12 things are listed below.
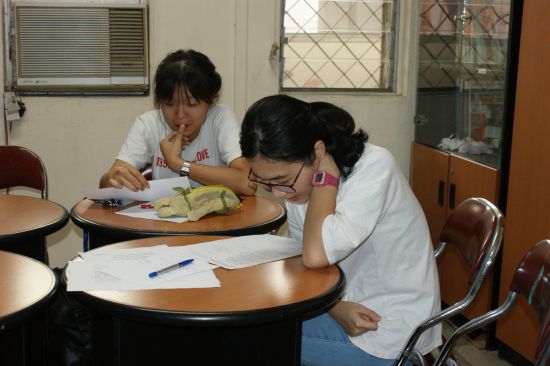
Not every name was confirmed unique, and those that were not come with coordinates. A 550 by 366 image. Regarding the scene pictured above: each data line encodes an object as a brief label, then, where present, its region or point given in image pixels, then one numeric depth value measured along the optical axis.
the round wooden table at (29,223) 1.90
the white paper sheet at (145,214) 2.11
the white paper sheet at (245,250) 1.62
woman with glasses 1.54
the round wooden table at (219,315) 1.29
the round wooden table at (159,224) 1.97
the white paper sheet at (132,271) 1.42
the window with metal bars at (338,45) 3.61
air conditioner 3.34
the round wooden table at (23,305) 1.27
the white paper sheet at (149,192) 2.25
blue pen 1.48
